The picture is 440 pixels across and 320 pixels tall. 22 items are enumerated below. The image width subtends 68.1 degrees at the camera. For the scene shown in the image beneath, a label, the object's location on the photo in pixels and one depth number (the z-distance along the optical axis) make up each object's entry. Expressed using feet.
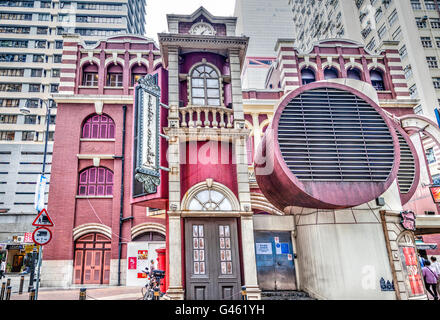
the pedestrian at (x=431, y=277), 40.75
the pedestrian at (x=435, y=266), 41.50
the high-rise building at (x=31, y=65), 164.45
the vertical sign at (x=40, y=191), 65.98
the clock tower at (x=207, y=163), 35.17
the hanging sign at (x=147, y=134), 34.91
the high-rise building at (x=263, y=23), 283.79
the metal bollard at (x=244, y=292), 29.05
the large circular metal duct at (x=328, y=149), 34.99
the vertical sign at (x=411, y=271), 36.47
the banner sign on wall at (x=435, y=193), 49.91
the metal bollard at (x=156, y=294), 32.81
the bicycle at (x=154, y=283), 36.47
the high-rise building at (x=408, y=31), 127.24
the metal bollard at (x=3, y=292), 42.08
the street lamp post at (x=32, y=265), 34.23
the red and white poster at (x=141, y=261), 63.52
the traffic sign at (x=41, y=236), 31.94
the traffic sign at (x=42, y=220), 33.32
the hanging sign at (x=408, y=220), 38.19
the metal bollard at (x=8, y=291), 39.22
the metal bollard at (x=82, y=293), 30.86
